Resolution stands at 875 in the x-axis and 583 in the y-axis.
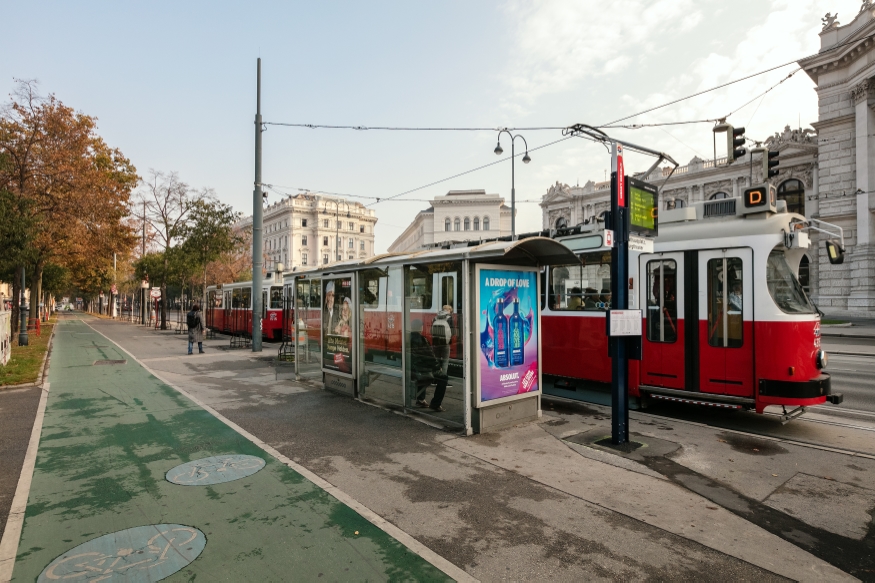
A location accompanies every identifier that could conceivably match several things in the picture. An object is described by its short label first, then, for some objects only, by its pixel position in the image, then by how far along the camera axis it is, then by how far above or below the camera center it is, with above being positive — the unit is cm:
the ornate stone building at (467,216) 8794 +1519
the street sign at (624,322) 658 -24
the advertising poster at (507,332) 757 -45
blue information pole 679 +23
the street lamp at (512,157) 2327 +693
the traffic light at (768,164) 1166 +323
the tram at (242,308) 2531 -30
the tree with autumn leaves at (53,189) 1672 +457
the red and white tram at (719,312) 737 -13
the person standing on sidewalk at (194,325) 1807 -81
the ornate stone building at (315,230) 10450 +1518
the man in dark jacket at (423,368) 844 -109
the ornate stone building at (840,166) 3484 +1073
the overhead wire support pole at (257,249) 1931 +207
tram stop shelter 747 -47
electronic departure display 686 +133
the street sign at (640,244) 675 +80
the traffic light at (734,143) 1266 +402
